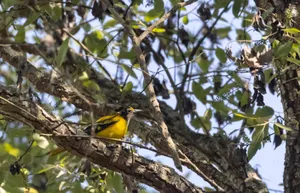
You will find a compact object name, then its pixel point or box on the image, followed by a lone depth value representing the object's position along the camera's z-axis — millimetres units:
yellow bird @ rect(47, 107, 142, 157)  10164
